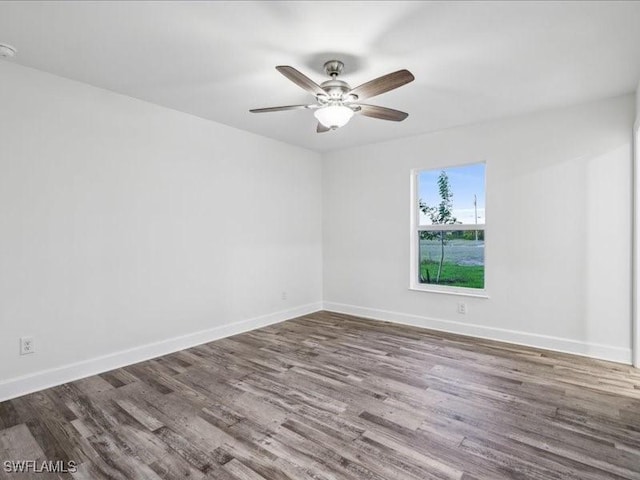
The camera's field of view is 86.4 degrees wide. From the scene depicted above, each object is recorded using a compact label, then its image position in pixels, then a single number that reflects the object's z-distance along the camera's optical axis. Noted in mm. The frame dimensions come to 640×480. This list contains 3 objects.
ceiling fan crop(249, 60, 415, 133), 2250
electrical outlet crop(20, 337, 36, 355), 2557
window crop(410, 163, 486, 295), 4059
